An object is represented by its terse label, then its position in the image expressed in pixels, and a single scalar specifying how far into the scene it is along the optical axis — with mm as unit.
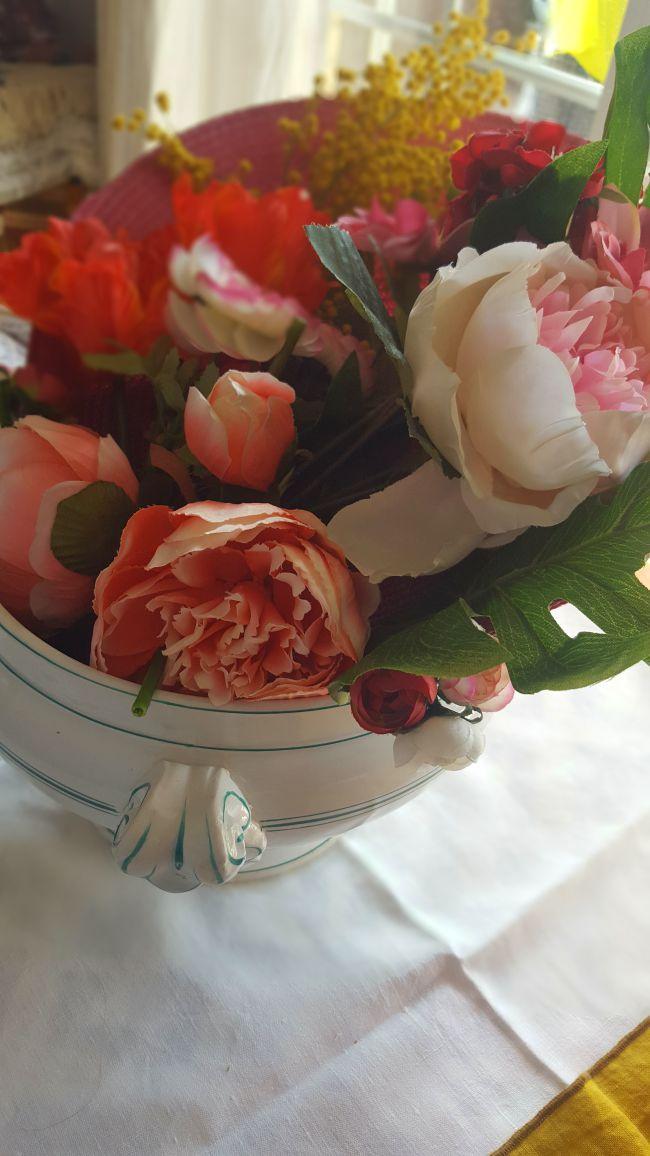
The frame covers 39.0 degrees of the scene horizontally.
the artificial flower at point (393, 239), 333
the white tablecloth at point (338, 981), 292
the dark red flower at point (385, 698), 244
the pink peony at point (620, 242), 259
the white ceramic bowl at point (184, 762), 261
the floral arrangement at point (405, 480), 228
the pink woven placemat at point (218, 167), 687
